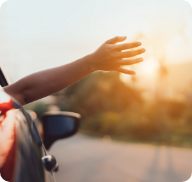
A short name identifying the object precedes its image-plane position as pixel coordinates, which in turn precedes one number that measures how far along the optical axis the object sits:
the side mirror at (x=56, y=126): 1.74
